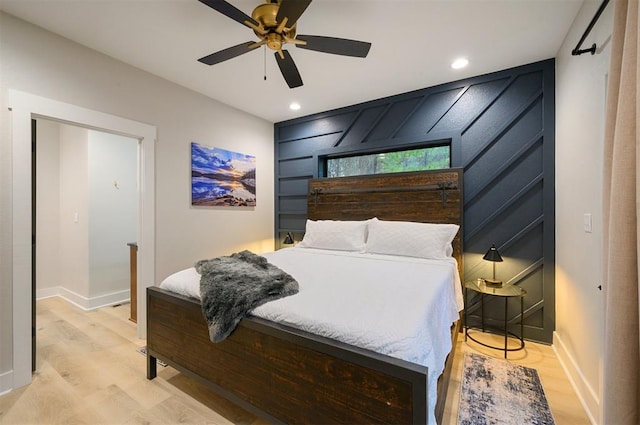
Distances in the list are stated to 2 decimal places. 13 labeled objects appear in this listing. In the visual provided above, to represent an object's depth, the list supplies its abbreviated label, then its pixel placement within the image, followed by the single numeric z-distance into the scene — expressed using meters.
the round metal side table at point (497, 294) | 2.31
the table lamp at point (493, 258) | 2.42
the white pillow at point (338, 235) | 3.05
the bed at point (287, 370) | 1.05
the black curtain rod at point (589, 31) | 1.46
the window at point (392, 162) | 3.17
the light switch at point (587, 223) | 1.73
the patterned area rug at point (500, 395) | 1.63
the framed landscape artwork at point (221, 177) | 3.20
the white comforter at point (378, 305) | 1.15
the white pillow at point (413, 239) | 2.62
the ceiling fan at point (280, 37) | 1.45
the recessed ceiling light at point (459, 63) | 2.53
